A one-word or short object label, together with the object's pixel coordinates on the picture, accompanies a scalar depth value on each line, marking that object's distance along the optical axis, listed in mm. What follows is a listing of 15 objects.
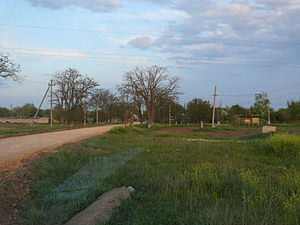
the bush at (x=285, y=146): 11703
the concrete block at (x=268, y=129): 24497
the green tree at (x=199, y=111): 81500
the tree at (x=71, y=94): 51406
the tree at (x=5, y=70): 26016
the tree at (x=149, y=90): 49844
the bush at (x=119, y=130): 26200
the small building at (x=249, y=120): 66094
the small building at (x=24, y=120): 92431
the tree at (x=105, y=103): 80619
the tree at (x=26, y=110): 104125
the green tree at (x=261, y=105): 66656
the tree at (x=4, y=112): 124762
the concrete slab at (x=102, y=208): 4680
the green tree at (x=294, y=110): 64312
